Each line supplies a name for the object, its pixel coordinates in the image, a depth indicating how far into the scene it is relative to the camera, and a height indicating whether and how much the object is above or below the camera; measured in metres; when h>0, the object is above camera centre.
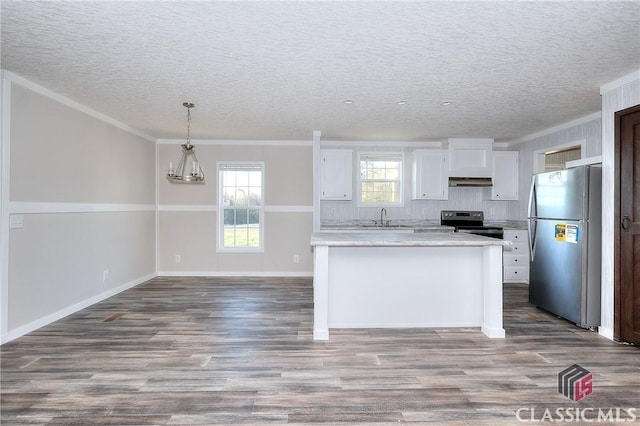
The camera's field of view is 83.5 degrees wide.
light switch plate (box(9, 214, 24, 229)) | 3.22 -0.08
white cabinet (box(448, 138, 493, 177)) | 6.02 +0.97
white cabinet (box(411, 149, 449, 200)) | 6.06 +0.71
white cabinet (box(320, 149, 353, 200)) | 6.05 +0.68
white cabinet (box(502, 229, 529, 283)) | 5.75 -0.68
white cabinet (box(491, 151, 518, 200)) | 6.14 +0.68
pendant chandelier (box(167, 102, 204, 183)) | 3.68 +0.41
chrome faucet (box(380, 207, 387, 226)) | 6.27 +0.05
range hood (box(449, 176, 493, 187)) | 6.07 +0.58
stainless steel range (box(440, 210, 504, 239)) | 6.35 -0.05
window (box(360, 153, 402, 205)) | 6.34 +0.65
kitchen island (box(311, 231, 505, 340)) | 3.57 -0.71
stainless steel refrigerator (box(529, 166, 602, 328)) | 3.55 -0.28
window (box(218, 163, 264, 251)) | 6.34 +0.14
